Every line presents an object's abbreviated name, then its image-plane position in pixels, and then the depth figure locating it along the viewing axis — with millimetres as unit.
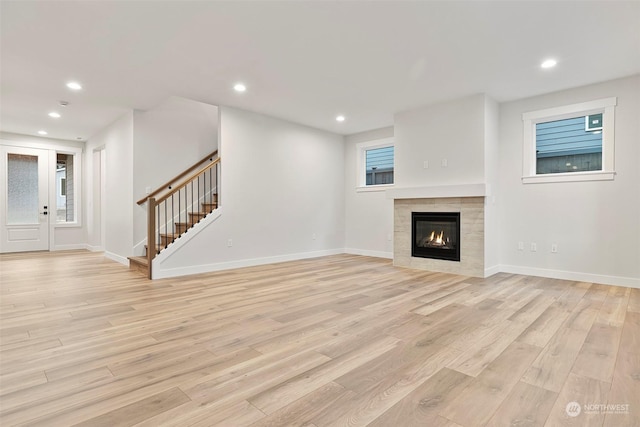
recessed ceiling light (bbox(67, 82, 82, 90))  4432
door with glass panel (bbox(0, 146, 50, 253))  7301
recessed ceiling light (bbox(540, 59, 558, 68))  3734
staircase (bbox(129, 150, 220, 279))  5309
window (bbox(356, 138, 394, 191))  6973
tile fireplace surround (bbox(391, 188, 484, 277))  4840
